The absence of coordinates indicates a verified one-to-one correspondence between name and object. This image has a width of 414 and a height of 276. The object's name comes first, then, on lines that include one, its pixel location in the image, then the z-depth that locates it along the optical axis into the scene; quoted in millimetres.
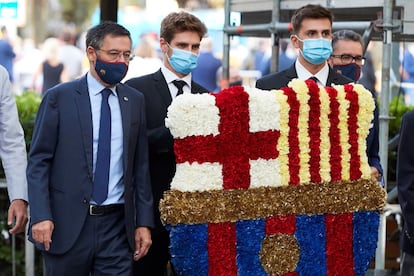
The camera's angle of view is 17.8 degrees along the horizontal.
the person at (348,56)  9429
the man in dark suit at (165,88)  8224
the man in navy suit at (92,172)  7442
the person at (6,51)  26719
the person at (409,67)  25263
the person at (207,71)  23413
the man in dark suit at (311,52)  8264
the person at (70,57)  27899
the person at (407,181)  7973
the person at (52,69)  27230
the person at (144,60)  17462
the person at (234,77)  23669
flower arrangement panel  7245
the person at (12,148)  7541
